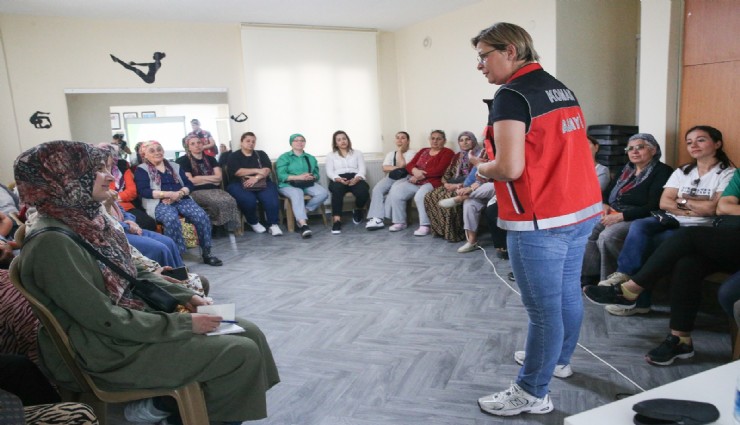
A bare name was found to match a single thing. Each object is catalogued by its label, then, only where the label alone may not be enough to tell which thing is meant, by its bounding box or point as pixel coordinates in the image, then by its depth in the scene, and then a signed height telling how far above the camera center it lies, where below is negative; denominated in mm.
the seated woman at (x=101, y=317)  1394 -501
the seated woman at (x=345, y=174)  6242 -512
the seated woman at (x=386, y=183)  6012 -627
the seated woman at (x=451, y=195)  4977 -709
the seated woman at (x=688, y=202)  2932 -538
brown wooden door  3332 +290
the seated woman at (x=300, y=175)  6129 -465
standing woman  1607 -182
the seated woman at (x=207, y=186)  5477 -485
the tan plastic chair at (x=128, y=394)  1483 -751
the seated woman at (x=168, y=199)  4645 -505
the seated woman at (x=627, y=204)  3221 -590
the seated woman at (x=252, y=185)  5910 -541
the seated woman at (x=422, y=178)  5742 -566
